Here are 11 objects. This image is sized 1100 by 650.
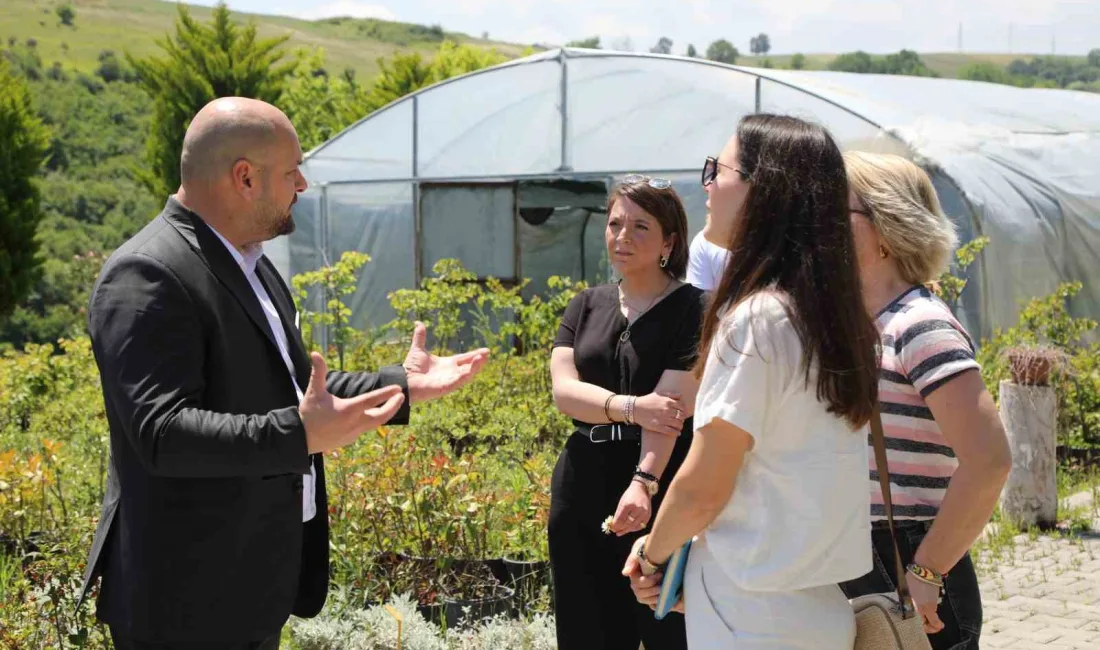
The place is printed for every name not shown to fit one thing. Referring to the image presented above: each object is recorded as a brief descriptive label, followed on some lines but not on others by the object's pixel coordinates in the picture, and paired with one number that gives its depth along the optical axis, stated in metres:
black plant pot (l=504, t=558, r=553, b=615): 4.39
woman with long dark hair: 1.99
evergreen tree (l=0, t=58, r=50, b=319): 19.11
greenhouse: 10.10
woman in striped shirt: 2.30
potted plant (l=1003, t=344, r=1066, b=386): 6.37
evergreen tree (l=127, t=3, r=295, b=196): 23.66
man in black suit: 2.18
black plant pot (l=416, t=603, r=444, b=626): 4.26
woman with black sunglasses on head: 3.08
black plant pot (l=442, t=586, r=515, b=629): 4.21
